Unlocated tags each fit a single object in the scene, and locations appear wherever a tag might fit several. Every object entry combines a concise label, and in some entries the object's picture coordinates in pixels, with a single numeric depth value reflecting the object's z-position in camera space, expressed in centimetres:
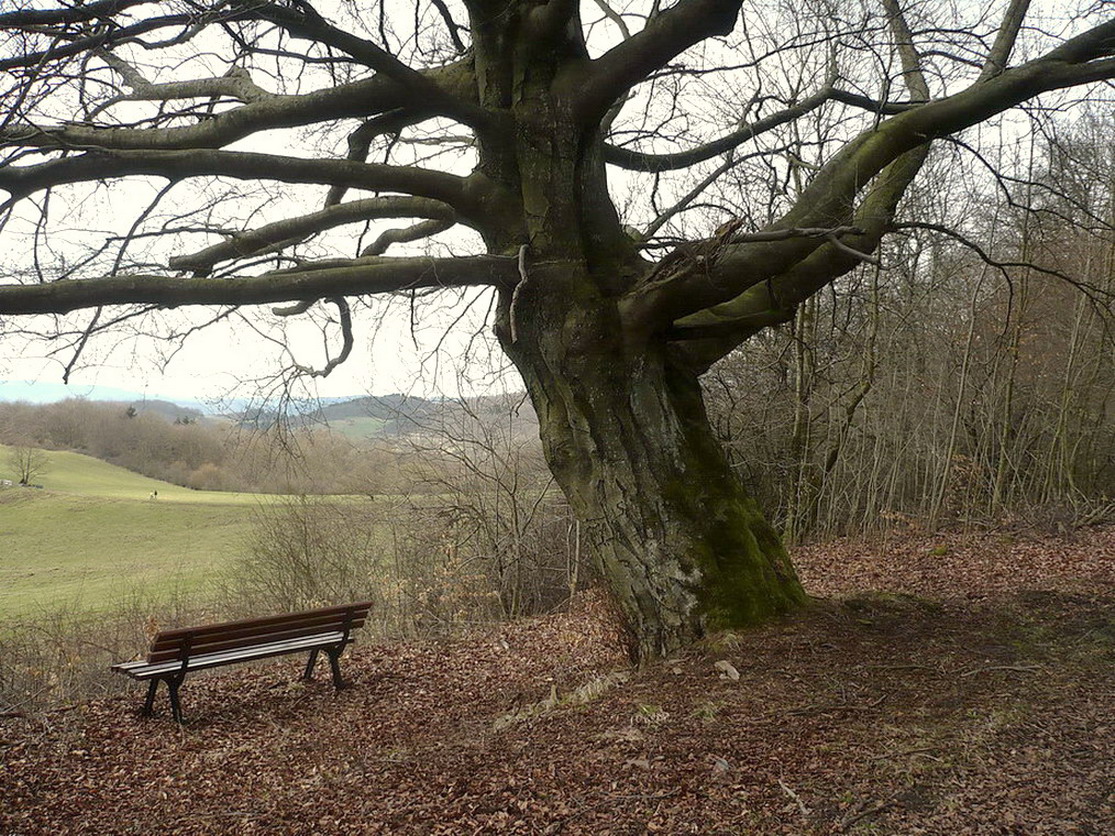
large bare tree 452
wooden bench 578
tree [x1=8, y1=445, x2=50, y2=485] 2917
